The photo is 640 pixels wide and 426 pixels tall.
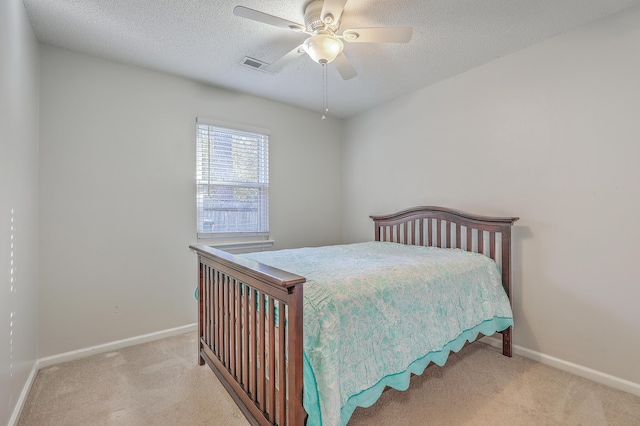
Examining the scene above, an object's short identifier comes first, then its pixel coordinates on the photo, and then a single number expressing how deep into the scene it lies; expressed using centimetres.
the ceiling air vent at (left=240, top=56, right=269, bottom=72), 246
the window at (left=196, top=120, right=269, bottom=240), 298
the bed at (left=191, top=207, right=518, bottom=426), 120
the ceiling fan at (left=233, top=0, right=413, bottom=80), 160
